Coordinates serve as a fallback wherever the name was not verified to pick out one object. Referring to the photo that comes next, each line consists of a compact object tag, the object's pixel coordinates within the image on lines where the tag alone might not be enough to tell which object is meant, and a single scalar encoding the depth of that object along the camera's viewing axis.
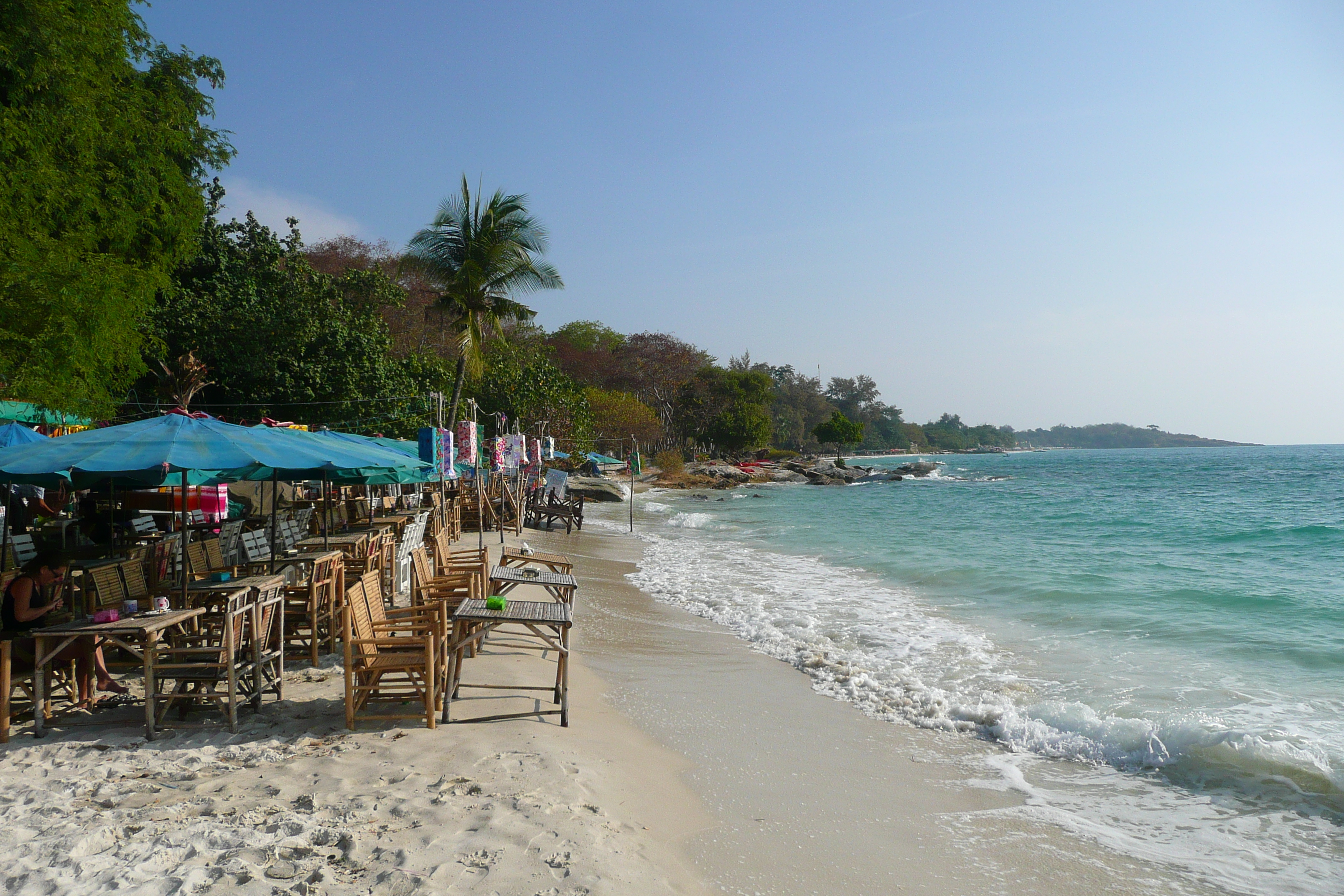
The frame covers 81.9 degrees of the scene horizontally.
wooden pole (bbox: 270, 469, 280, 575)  6.36
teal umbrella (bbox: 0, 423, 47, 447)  9.45
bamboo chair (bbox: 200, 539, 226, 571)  8.70
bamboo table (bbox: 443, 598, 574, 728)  5.29
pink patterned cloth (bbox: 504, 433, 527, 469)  17.17
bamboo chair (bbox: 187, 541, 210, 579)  8.41
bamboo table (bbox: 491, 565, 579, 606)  6.64
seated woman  5.14
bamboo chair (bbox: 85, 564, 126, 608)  6.15
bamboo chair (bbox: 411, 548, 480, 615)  6.94
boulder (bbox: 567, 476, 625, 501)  34.56
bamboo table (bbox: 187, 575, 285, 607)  5.46
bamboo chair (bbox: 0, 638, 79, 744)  4.62
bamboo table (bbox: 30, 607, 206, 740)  4.57
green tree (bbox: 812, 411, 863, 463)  85.88
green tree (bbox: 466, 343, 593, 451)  31.38
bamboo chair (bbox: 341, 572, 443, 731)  4.88
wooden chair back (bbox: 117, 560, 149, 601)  6.85
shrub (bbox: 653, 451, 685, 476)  53.41
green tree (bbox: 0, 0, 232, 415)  7.67
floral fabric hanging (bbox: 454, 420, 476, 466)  12.70
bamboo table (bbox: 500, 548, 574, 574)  8.30
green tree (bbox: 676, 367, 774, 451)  65.31
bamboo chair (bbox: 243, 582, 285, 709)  5.19
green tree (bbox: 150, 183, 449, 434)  19.92
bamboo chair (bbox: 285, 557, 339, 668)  6.57
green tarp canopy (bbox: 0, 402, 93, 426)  10.12
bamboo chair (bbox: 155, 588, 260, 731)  4.81
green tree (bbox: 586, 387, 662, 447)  46.12
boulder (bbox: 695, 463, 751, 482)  55.19
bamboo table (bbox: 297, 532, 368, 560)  8.91
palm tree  18.08
